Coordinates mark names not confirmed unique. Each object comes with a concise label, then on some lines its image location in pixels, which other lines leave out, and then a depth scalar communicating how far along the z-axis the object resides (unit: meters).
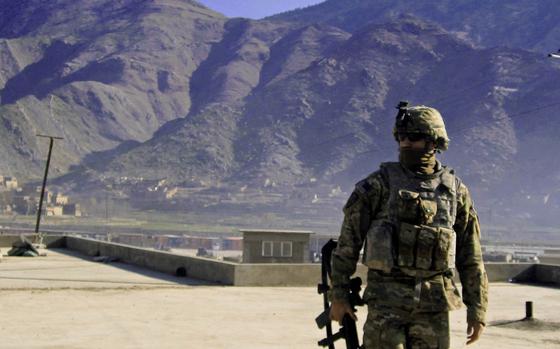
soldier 4.57
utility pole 26.95
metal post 11.24
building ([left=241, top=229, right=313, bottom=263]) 29.41
